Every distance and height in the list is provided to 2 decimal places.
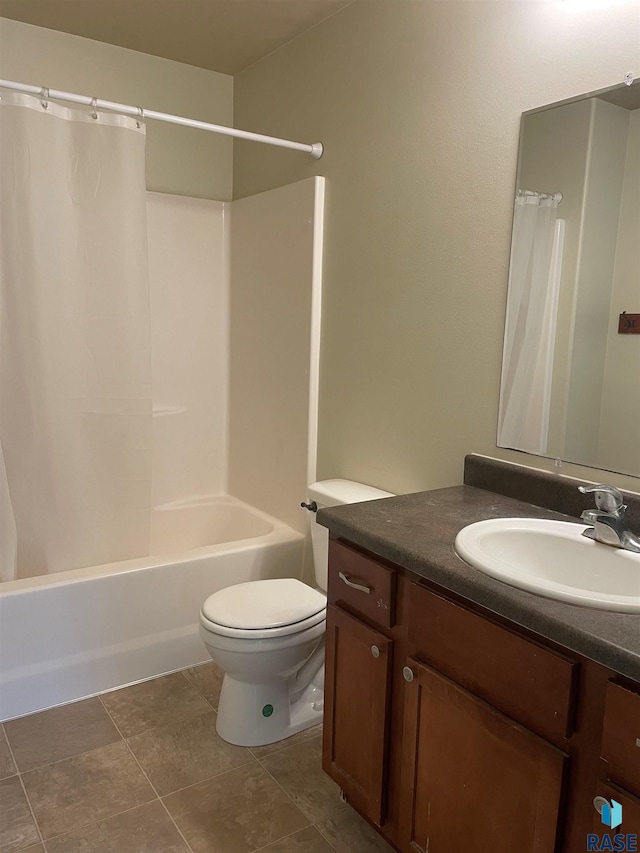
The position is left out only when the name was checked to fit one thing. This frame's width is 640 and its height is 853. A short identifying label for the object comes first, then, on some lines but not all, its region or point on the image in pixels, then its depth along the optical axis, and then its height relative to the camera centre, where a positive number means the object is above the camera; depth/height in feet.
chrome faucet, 4.56 -1.37
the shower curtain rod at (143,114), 6.42 +2.08
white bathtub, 7.13 -3.48
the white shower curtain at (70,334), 7.30 -0.29
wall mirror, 5.06 +0.29
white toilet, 6.46 -3.31
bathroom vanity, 3.45 -2.26
